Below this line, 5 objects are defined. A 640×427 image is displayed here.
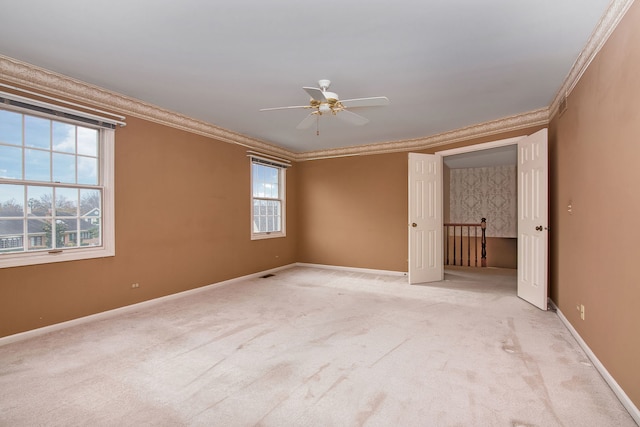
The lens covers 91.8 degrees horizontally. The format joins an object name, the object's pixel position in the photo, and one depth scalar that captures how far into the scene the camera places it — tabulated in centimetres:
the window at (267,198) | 581
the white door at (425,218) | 516
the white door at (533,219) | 372
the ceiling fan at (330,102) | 283
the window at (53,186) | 287
